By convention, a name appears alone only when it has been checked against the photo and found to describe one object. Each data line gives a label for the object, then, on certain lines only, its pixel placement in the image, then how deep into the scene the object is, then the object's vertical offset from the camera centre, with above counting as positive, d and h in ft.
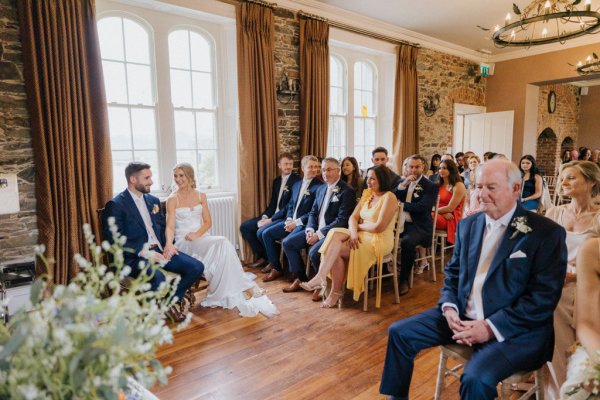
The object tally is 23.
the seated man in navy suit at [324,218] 12.44 -2.37
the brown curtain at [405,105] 21.12 +2.13
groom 10.18 -2.15
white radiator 14.97 -2.76
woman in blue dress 17.29 -1.74
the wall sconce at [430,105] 23.13 +2.29
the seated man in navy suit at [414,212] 12.39 -2.25
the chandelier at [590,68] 17.52 +3.42
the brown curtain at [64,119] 10.66 +0.82
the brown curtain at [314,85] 16.67 +2.57
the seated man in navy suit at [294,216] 13.83 -2.56
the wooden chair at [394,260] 11.07 -3.36
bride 11.43 -3.03
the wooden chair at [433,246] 13.38 -3.56
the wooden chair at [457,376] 5.40 -3.31
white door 24.56 +0.69
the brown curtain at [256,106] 14.84 +1.52
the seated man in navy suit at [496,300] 5.46 -2.32
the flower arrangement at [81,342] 2.47 -1.30
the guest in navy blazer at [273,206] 15.16 -2.37
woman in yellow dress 10.91 -2.75
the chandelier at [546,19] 9.85 +3.19
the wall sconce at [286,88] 16.28 +2.37
